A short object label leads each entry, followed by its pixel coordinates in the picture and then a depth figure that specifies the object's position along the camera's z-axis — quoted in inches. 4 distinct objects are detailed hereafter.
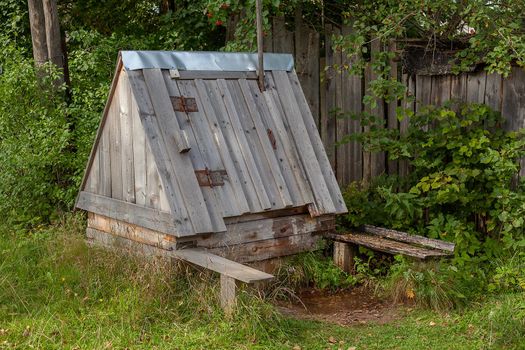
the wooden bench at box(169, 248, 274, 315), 208.2
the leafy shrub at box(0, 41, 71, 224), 324.8
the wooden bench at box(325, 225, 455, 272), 251.6
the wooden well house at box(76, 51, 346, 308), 241.6
